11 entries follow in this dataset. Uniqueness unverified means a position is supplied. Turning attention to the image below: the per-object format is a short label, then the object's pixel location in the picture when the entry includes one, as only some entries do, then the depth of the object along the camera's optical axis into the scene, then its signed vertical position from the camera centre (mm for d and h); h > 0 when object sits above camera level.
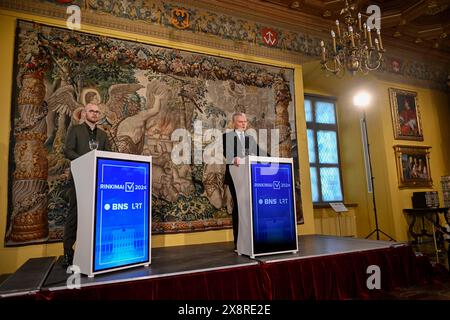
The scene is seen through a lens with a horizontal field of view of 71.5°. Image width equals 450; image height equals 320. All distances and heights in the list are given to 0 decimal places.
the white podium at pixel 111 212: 2561 -32
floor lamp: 6402 +1741
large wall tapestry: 3898 +1413
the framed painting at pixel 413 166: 6832 +655
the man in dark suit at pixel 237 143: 3679 +708
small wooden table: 6300 -460
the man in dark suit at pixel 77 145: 2979 +666
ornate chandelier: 4320 +2028
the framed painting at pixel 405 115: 7020 +1842
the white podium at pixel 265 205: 3150 -38
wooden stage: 2395 -624
